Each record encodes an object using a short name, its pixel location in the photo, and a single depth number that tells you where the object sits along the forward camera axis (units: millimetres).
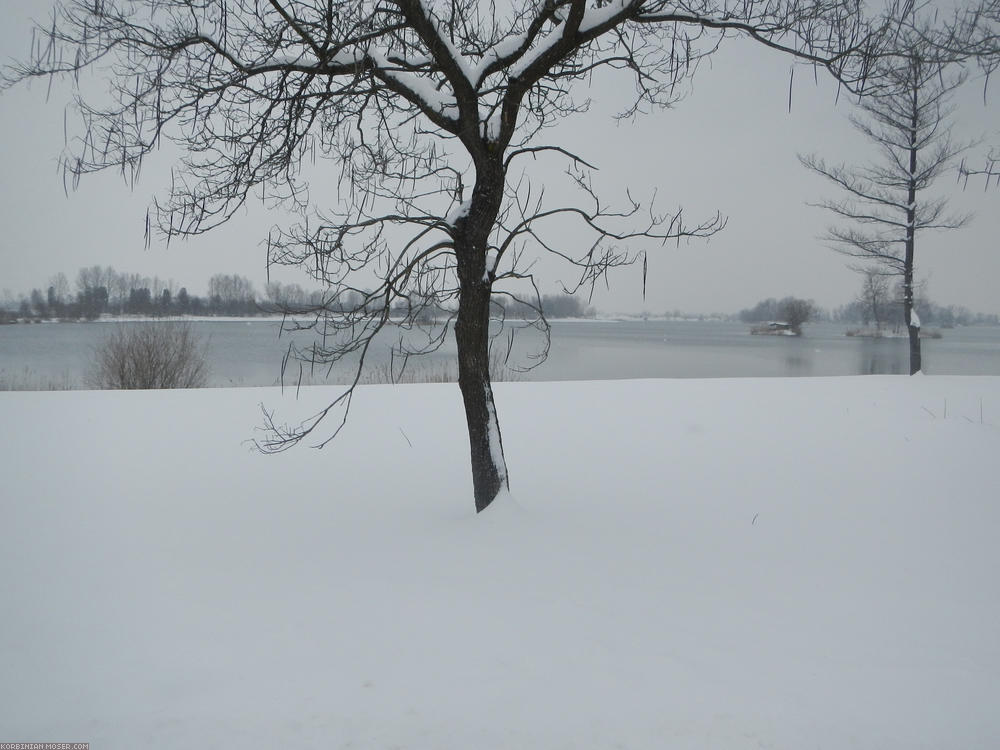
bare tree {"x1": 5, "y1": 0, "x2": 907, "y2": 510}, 4125
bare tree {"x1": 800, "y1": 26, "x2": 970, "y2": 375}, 15383
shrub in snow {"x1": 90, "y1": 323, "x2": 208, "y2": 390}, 15453
